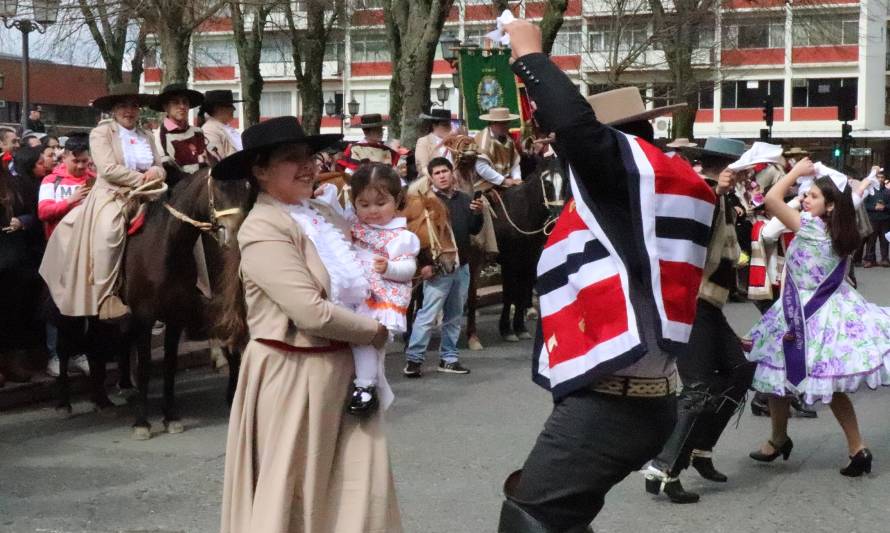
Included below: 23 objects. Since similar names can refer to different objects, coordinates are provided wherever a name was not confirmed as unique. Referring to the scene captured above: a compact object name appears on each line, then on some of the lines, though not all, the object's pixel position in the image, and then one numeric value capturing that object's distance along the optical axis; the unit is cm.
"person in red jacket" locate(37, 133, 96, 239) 1016
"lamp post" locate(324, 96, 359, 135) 4866
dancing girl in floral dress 751
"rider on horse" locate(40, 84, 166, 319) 922
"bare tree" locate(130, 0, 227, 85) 2292
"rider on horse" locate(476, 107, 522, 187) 1453
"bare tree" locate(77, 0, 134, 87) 3697
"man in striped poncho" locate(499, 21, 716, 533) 386
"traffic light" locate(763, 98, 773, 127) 3165
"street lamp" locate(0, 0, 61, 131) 2095
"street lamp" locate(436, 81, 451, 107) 4288
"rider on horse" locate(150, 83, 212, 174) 1050
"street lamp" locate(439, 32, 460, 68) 2505
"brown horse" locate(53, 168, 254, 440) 890
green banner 1905
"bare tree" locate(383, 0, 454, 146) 2142
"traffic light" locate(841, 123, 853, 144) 2958
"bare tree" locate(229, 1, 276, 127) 3559
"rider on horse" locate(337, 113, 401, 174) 1650
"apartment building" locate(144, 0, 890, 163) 5359
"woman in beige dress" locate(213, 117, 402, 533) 448
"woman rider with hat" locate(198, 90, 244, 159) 1076
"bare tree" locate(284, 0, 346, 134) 3975
